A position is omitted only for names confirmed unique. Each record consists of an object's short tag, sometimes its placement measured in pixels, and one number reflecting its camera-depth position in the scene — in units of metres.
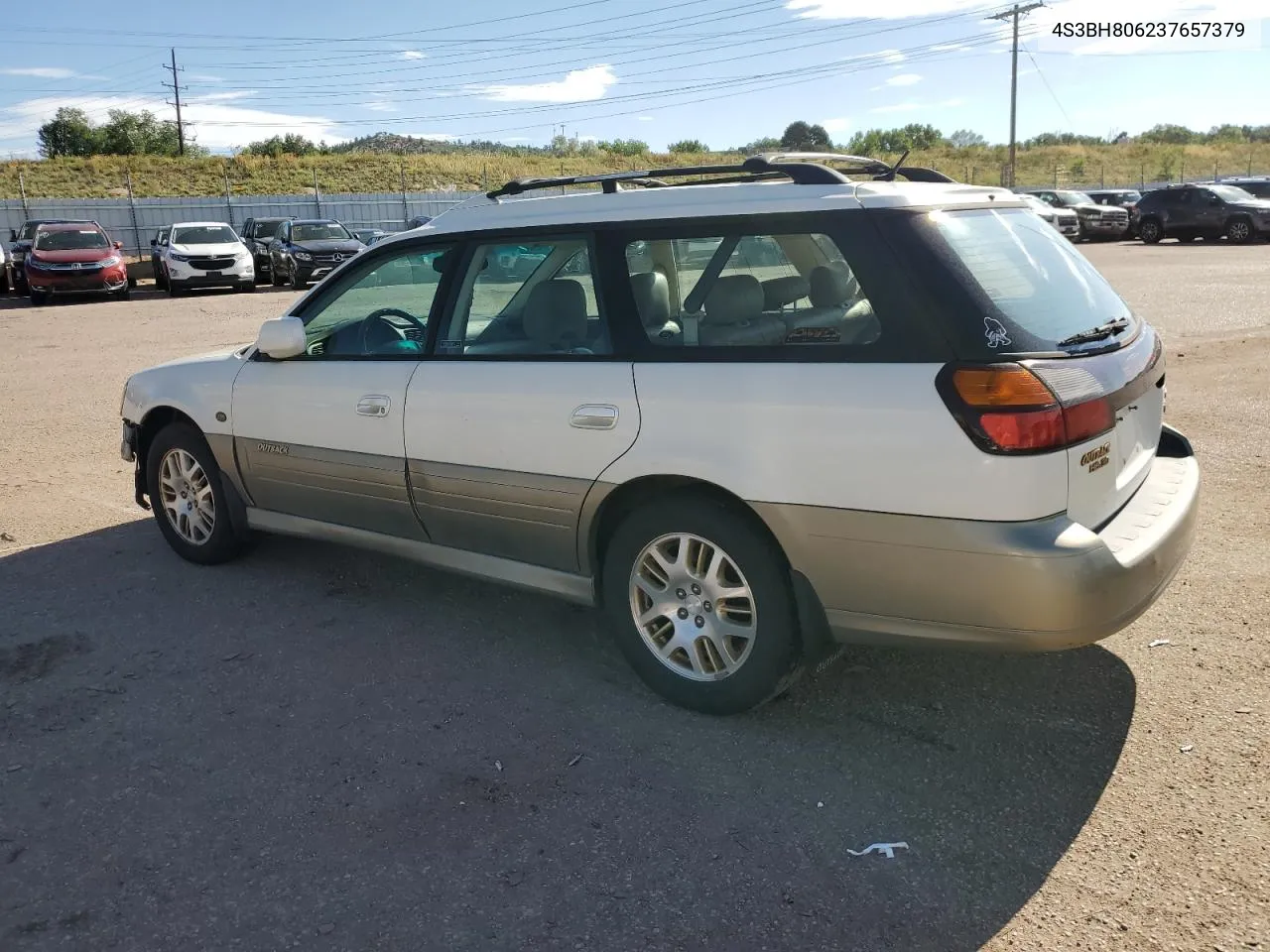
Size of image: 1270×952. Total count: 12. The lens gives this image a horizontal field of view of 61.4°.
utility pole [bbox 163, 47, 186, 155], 78.81
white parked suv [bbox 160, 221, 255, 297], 25.19
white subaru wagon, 3.12
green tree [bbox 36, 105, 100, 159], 83.38
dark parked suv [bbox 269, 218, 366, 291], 25.44
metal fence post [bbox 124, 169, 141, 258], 36.56
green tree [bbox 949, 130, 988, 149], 88.76
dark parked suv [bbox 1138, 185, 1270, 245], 29.71
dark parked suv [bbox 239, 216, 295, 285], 27.98
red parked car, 23.66
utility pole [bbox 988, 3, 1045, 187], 53.69
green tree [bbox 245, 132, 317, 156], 75.46
